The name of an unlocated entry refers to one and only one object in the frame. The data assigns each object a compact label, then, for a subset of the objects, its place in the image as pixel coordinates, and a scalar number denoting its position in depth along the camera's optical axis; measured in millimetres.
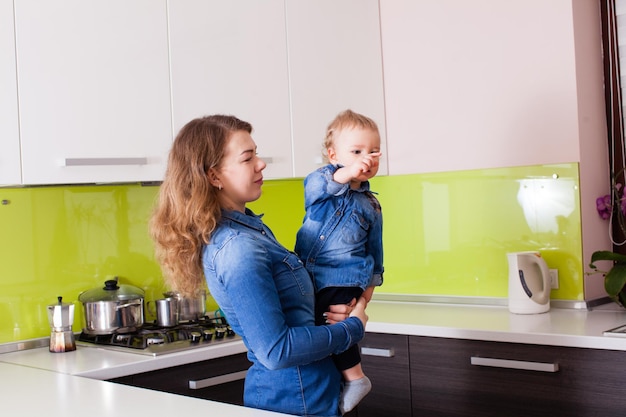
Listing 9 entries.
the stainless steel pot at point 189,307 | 3059
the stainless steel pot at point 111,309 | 2818
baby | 1976
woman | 1655
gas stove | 2598
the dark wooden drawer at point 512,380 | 2387
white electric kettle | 2922
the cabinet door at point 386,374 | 2840
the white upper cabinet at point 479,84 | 3037
